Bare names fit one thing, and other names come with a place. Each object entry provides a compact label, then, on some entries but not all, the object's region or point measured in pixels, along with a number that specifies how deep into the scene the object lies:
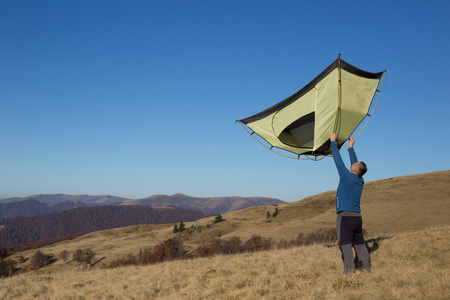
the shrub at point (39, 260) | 71.38
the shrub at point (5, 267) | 59.03
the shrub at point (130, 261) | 43.67
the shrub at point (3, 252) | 95.24
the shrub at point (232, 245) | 35.09
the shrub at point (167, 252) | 40.94
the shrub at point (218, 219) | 85.44
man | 5.94
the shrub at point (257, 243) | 34.52
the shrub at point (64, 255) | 72.69
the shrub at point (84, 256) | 63.12
